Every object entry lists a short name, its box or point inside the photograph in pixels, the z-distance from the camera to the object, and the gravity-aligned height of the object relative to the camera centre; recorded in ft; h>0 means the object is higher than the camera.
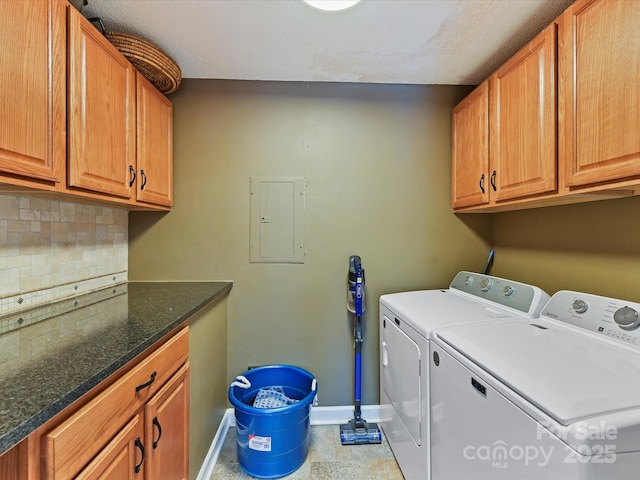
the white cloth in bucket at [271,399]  5.32 -3.11
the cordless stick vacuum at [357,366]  5.78 -2.68
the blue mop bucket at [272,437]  4.73 -3.40
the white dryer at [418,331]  4.08 -1.51
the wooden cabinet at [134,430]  2.08 -1.77
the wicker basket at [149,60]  4.54 +3.08
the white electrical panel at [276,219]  6.35 +0.45
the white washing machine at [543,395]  1.94 -1.27
